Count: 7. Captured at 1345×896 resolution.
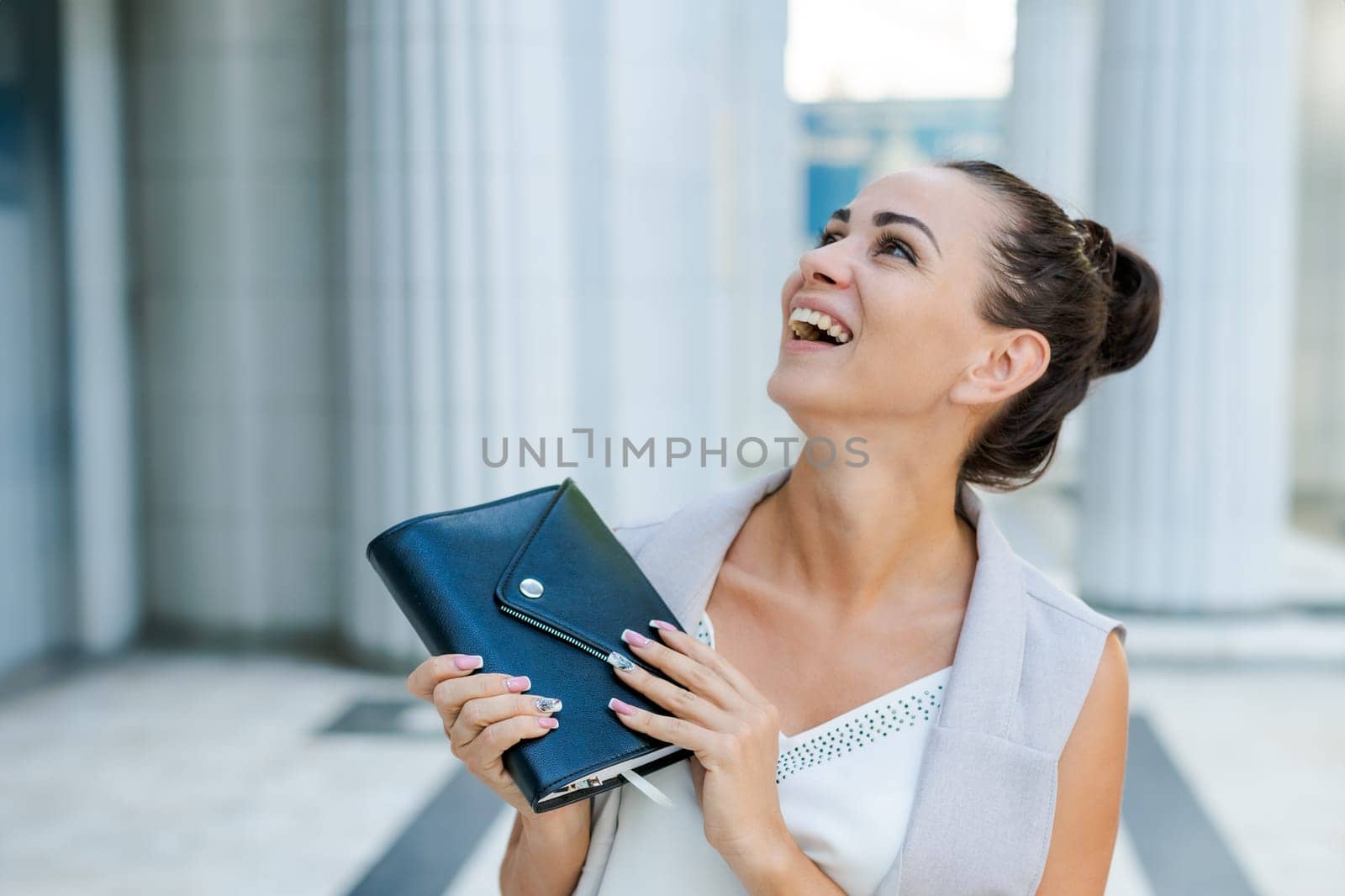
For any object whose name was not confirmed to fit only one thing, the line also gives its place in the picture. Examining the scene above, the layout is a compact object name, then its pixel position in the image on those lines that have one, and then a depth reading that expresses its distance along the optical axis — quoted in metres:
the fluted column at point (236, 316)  5.88
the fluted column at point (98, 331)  5.71
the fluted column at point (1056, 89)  12.88
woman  1.34
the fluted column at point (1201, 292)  6.09
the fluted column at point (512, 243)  5.36
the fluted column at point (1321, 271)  10.78
